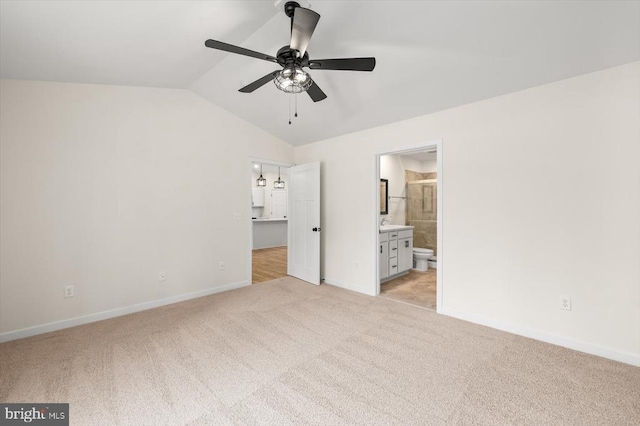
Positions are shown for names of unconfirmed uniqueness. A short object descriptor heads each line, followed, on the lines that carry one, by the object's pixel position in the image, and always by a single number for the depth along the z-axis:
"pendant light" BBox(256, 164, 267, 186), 7.70
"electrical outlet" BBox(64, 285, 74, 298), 2.95
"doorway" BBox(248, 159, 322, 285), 4.50
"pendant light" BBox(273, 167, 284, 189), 8.15
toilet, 5.34
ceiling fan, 1.71
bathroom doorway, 3.72
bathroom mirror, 5.67
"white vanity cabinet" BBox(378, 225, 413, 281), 4.40
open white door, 4.50
